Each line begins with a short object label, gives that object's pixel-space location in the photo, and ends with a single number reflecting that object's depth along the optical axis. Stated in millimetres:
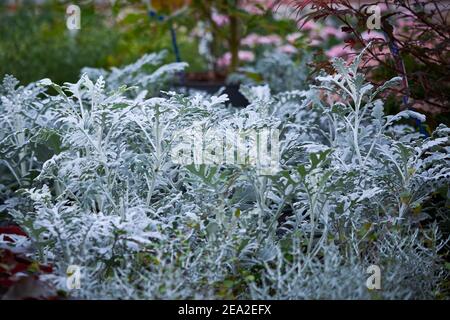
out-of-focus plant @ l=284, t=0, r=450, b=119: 2805
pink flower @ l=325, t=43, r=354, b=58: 5340
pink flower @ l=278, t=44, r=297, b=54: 5623
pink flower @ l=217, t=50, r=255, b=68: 5625
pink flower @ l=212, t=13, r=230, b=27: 5472
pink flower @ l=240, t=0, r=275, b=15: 4301
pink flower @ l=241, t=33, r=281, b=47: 6113
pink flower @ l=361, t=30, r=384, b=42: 5285
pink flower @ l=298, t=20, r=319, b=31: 6171
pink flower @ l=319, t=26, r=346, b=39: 6489
